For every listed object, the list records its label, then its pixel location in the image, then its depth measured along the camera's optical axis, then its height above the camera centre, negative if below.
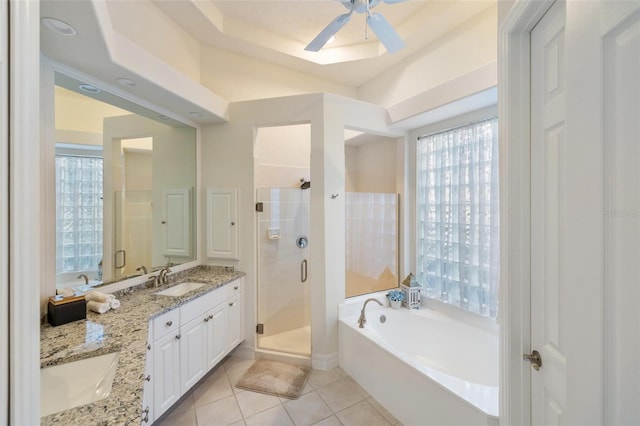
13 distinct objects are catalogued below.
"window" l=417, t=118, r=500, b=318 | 2.25 -0.04
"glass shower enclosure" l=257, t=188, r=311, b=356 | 2.95 -0.67
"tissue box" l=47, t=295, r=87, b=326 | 1.51 -0.55
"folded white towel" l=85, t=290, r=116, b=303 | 1.76 -0.55
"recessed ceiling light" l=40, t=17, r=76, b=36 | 1.31 +0.93
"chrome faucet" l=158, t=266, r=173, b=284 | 2.36 -0.55
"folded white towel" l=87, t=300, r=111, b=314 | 1.70 -0.60
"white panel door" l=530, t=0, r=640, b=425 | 0.57 +0.00
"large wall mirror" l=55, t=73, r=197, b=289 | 1.79 +0.20
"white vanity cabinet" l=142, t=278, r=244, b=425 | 1.74 -1.00
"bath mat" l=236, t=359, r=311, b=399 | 2.23 -1.47
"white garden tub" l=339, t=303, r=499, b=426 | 1.56 -1.16
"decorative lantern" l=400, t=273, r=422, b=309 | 2.83 -0.85
